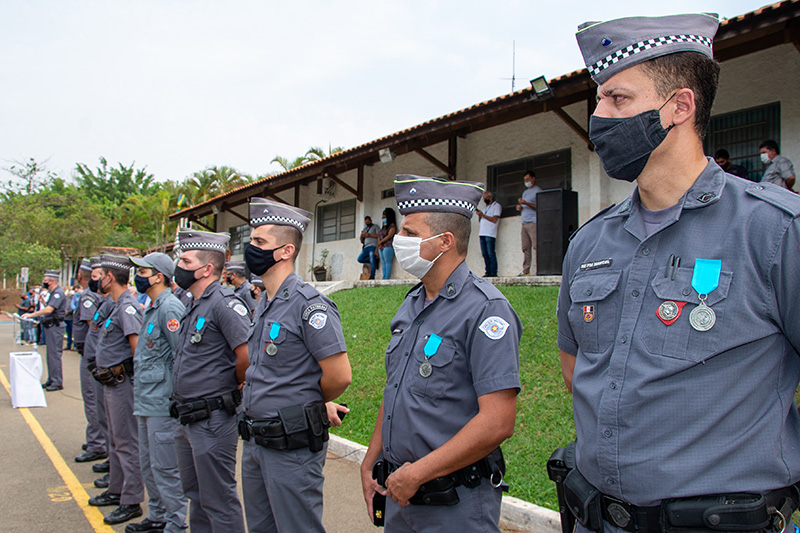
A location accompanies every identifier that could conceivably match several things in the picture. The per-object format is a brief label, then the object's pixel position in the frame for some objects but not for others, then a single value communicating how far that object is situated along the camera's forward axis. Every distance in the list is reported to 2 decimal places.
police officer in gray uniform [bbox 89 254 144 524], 4.60
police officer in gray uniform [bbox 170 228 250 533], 3.48
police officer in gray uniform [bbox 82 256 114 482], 5.75
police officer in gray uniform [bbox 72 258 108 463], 6.14
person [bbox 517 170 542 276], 10.52
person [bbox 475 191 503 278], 11.38
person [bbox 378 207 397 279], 13.59
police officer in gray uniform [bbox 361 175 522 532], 2.13
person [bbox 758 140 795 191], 7.22
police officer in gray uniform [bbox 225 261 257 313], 10.02
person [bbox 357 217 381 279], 14.41
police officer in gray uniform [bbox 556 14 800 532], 1.33
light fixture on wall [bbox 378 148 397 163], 12.18
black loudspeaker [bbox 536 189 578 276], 9.30
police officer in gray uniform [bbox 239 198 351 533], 2.96
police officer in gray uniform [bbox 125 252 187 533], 3.98
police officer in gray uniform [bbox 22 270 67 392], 10.32
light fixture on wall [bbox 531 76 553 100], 8.59
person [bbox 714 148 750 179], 7.93
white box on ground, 8.41
